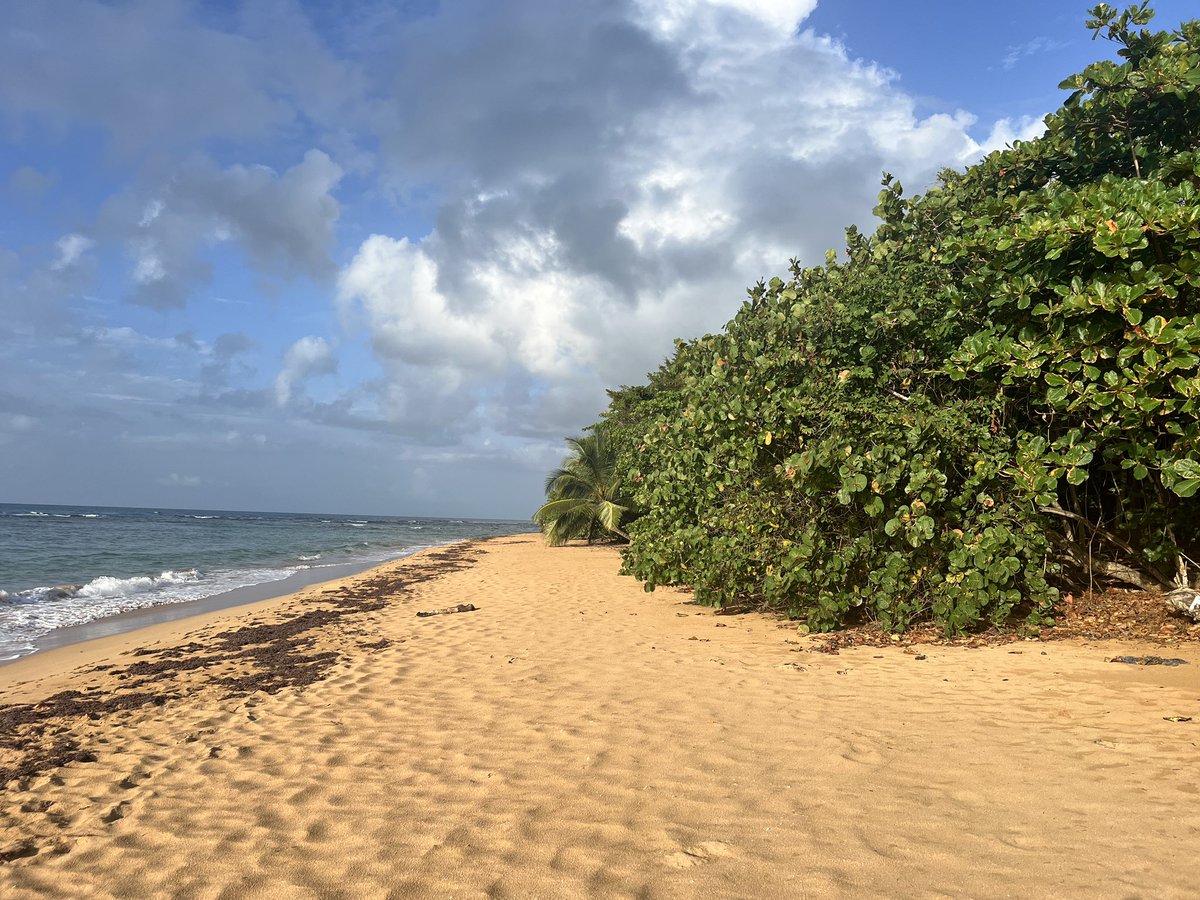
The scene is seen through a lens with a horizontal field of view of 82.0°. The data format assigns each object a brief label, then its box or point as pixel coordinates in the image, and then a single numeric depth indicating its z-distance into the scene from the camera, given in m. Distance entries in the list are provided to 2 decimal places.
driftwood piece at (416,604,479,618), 9.92
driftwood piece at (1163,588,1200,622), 6.04
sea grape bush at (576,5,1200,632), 5.02
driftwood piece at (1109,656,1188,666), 5.28
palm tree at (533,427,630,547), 25.77
